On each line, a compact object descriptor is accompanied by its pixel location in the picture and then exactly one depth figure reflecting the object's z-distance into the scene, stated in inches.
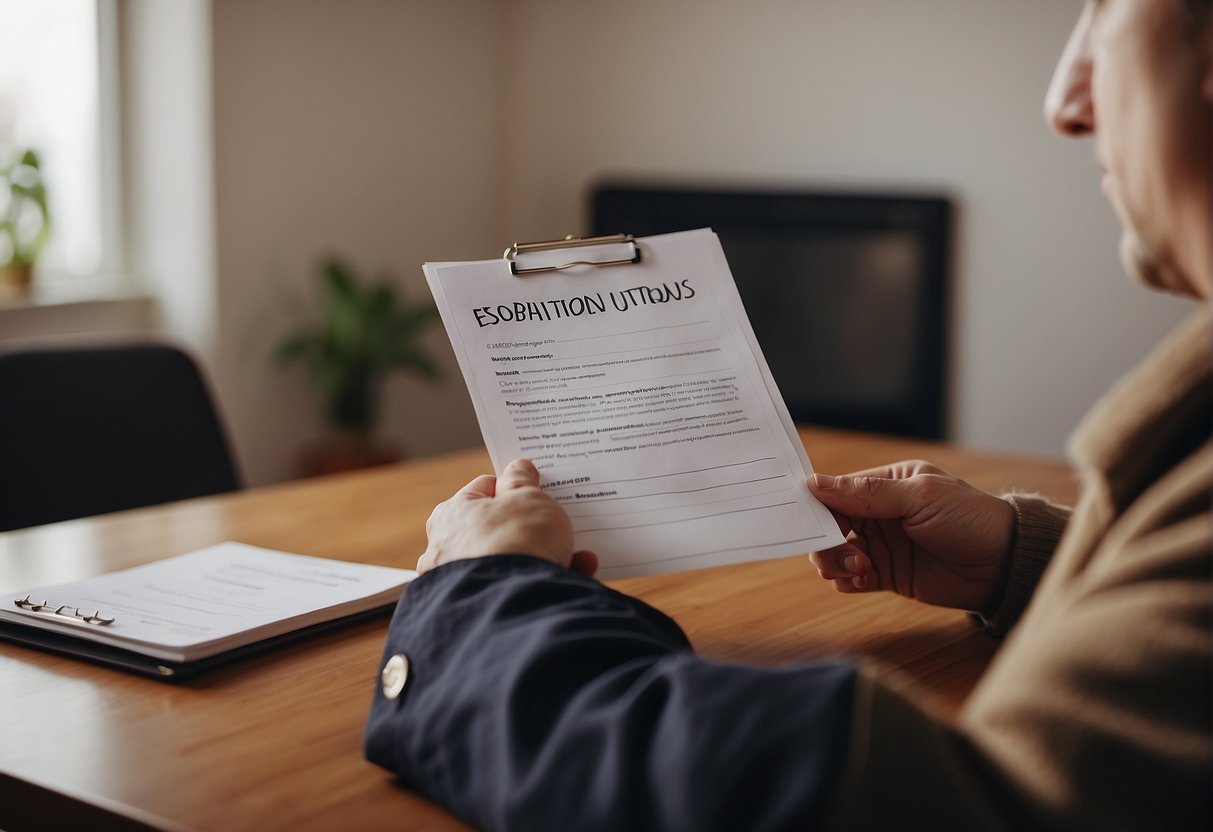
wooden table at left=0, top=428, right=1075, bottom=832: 30.7
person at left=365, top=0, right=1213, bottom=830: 22.9
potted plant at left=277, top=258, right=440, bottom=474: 156.5
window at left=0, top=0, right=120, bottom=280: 142.2
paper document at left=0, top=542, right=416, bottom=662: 40.0
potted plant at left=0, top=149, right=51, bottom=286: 137.3
